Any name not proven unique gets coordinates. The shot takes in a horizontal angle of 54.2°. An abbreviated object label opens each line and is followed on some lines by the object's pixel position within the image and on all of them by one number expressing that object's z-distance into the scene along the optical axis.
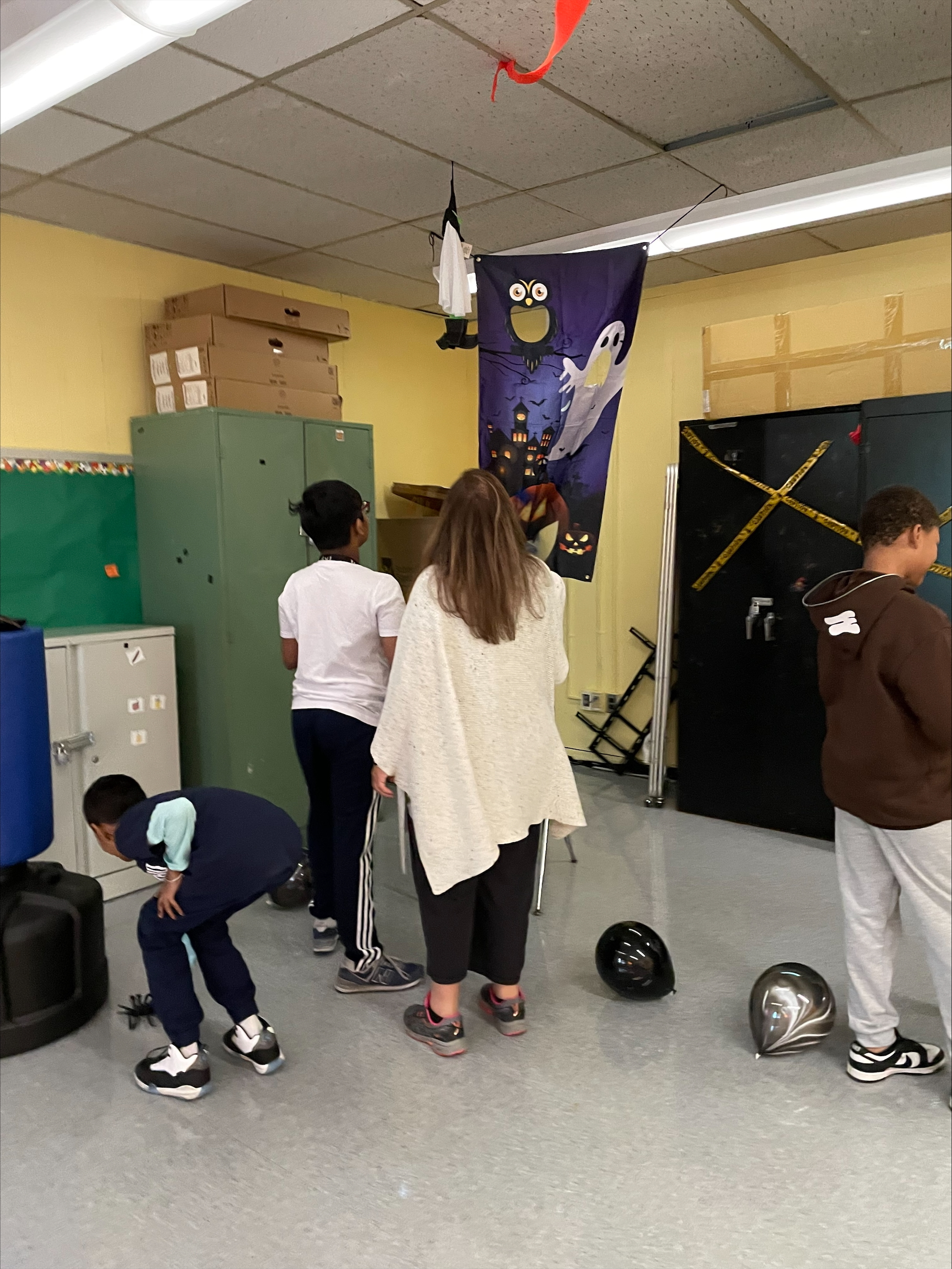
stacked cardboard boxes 3.97
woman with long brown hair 2.35
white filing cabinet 3.52
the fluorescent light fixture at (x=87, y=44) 2.09
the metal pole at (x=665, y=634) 4.85
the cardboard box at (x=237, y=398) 3.98
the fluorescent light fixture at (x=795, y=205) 3.31
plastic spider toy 2.73
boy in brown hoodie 2.10
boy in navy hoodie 2.20
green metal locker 3.94
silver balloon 2.42
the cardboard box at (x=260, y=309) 3.99
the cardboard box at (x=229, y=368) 3.96
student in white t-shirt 2.76
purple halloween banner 3.14
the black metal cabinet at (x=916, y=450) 3.71
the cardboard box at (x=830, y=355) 3.83
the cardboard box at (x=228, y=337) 3.97
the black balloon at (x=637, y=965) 2.69
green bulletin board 3.83
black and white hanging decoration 3.13
